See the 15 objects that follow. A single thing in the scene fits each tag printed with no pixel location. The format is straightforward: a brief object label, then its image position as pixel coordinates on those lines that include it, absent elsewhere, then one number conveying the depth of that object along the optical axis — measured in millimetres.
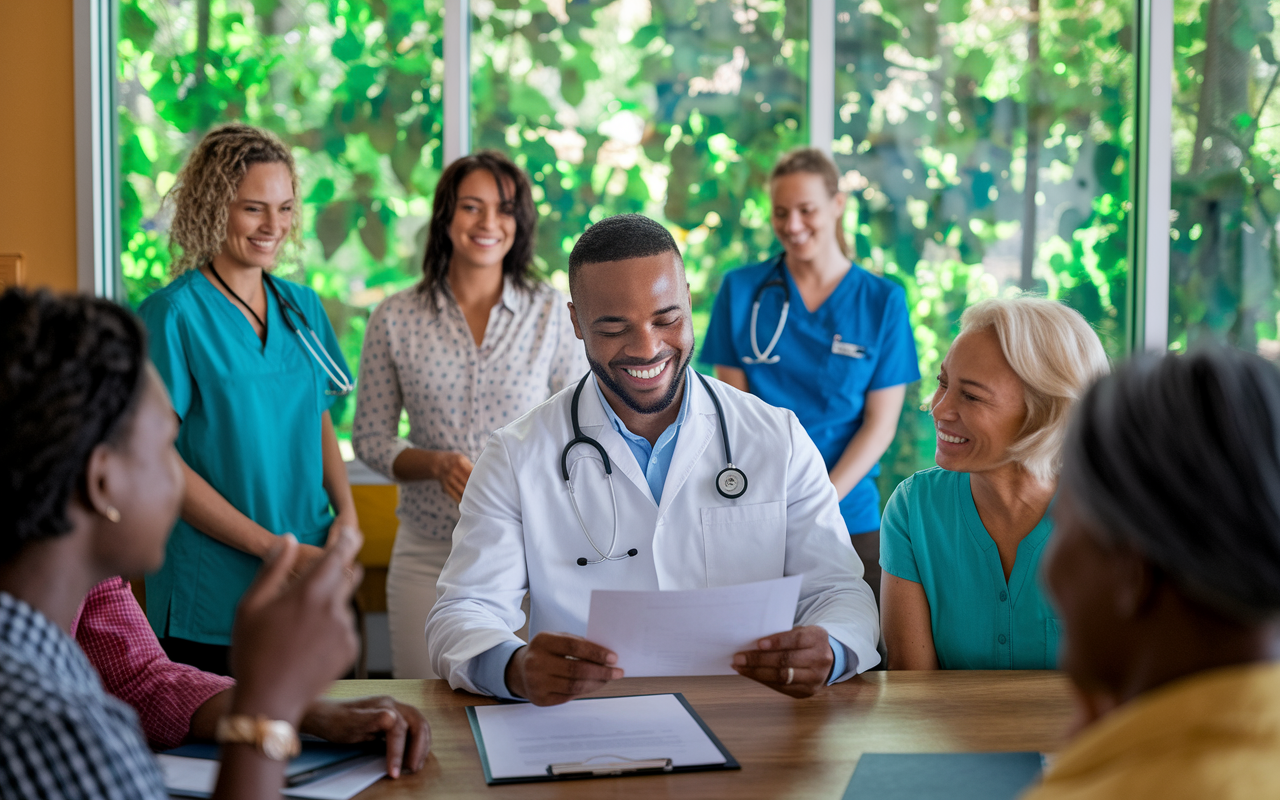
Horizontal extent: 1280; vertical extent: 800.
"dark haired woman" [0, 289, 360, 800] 816
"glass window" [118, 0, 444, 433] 3729
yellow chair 3625
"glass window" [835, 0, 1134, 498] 3689
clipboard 1265
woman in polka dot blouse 2641
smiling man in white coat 1810
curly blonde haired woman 2326
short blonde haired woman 1831
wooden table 1243
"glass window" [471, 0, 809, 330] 3729
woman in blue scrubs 2955
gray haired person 705
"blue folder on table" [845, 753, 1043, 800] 1216
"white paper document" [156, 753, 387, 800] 1211
